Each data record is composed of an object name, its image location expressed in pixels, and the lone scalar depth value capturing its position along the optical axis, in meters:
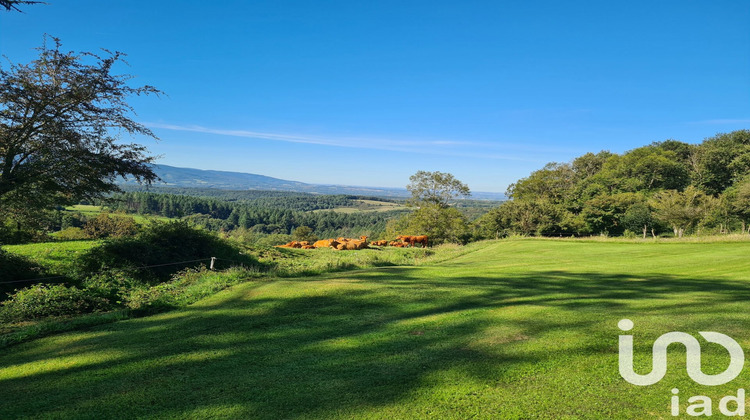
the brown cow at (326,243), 35.46
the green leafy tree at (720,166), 53.00
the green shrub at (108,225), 26.62
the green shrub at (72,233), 30.11
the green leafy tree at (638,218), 44.62
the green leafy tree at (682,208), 37.34
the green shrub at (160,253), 15.61
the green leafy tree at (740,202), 37.44
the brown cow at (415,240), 39.19
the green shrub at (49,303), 9.16
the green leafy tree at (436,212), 44.16
